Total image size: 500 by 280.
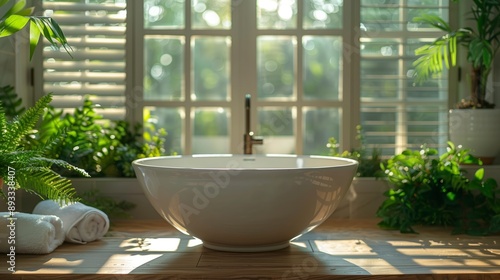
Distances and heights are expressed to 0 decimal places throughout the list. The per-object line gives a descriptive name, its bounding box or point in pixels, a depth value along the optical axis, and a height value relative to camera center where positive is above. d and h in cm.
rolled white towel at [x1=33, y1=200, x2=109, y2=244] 241 -39
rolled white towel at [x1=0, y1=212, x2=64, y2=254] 219 -40
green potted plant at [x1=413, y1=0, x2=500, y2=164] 293 +17
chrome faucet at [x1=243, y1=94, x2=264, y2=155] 296 -13
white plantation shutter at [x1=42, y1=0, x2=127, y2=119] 316 +23
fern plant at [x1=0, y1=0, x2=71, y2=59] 202 +25
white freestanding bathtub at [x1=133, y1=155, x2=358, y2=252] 202 -28
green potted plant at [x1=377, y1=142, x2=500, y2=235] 267 -36
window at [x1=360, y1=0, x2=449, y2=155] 321 +10
